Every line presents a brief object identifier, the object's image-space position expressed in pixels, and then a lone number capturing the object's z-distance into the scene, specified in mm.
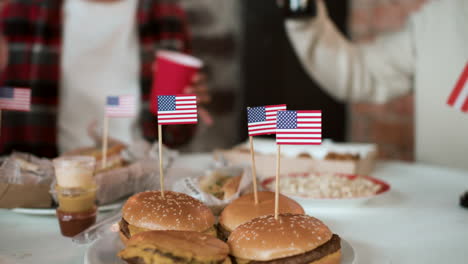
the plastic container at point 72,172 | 1018
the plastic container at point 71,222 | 987
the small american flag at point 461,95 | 1258
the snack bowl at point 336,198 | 1150
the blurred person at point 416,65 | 2010
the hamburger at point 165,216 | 823
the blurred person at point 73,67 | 2387
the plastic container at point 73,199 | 1003
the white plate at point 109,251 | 759
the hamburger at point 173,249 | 669
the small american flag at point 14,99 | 1177
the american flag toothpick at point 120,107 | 1321
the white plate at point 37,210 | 1093
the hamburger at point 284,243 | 715
